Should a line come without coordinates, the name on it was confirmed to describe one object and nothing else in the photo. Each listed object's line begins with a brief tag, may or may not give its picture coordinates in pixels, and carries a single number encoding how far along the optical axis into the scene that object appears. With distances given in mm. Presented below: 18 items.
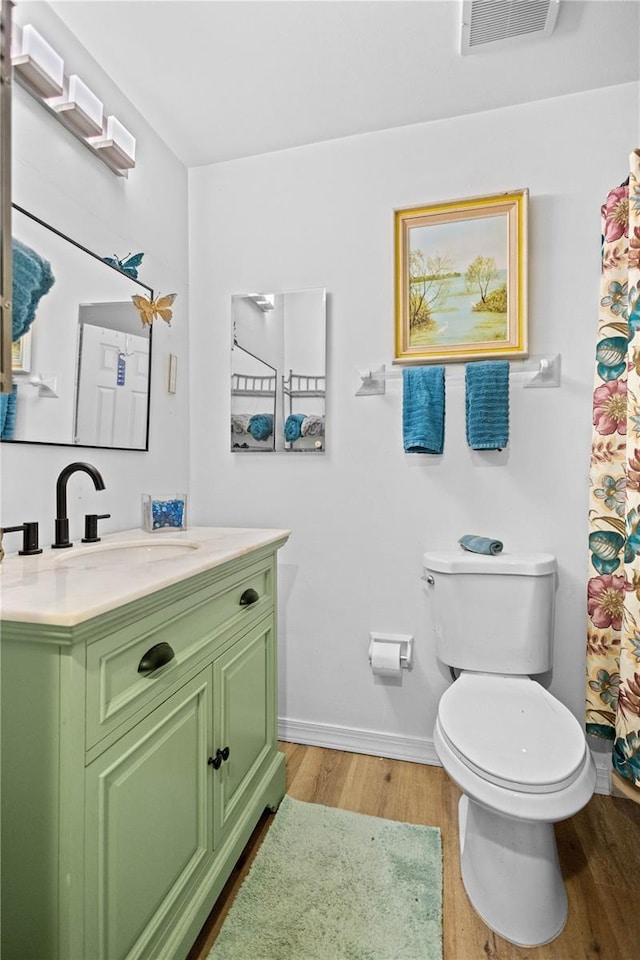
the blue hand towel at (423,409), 1727
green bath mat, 1146
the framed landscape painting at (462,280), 1733
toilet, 1113
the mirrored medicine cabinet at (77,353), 1309
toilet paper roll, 1815
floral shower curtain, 1568
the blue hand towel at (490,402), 1684
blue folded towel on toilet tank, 1682
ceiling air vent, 1364
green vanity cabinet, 781
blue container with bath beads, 1661
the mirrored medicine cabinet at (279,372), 1941
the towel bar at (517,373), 1702
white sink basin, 1185
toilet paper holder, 1847
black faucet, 1312
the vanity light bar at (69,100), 1282
